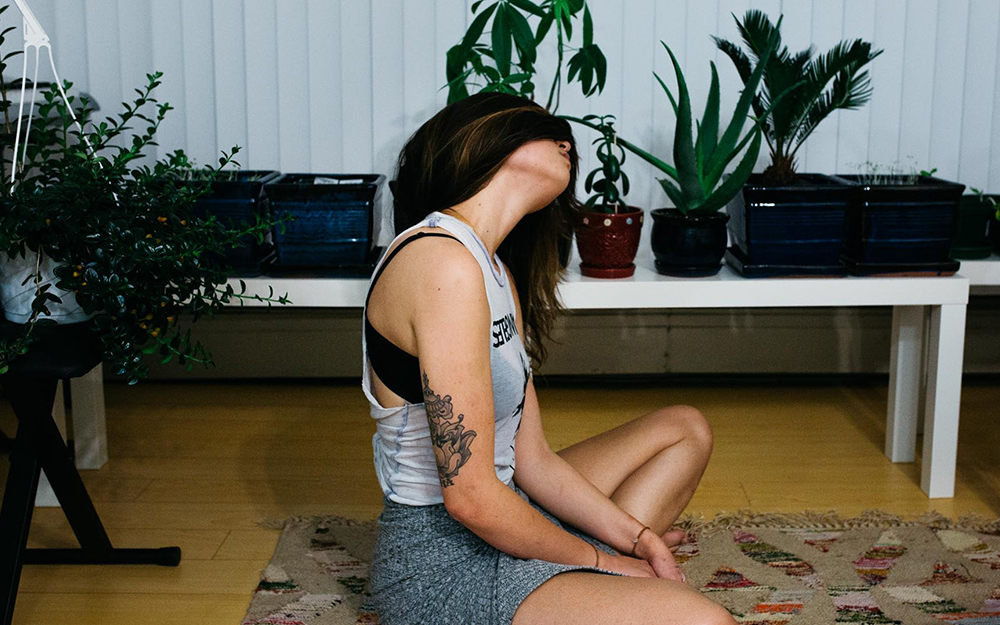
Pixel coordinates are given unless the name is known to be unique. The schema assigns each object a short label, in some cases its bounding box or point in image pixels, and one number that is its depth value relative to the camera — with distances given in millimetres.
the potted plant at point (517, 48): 2332
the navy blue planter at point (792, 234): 2467
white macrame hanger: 1895
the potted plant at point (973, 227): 2625
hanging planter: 1926
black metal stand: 1831
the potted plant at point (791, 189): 2467
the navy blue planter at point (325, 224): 2420
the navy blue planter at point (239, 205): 2381
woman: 1369
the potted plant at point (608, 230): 2473
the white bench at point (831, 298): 2436
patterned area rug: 1933
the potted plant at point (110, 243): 1745
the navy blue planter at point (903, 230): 2449
